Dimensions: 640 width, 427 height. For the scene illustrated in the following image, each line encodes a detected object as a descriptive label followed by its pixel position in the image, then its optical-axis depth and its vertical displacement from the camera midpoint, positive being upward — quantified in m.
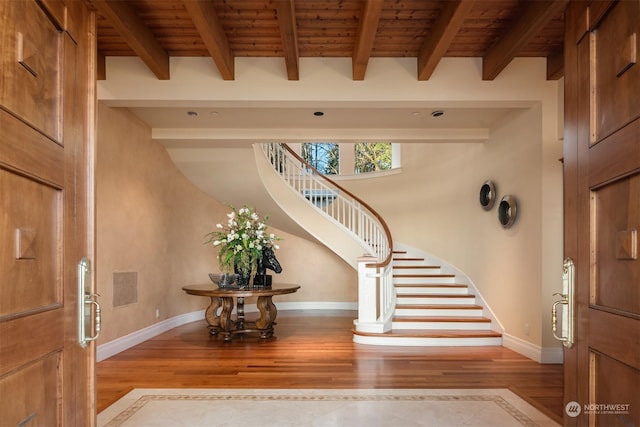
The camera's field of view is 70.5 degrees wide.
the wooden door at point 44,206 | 1.25 +0.06
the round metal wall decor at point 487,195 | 5.87 +0.37
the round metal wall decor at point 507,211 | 5.27 +0.14
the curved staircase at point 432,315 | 5.57 -1.28
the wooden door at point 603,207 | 1.37 +0.05
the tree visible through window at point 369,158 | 12.08 +1.74
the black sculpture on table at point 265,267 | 6.08 -0.59
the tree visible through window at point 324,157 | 12.12 +1.79
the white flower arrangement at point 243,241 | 5.84 -0.23
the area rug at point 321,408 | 3.12 -1.38
